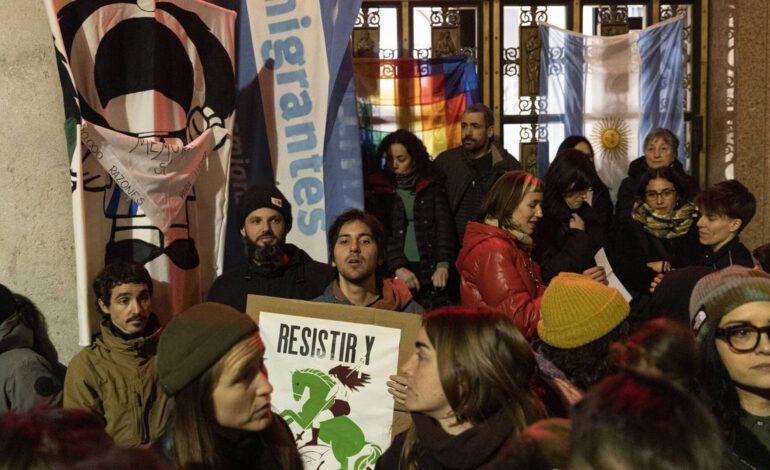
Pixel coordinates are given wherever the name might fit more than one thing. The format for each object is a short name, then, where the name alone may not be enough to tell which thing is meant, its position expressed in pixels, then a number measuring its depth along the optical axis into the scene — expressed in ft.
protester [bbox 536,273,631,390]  10.85
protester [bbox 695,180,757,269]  17.61
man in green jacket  14.67
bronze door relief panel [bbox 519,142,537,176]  28.50
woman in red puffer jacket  15.85
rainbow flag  26.91
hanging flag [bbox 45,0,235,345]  15.46
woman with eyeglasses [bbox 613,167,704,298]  19.26
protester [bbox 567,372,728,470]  4.95
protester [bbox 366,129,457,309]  21.09
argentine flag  27.66
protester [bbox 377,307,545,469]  8.82
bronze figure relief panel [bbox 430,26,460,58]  28.02
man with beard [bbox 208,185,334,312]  16.52
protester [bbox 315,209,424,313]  15.19
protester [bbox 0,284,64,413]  14.79
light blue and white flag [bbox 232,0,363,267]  19.38
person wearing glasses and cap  8.66
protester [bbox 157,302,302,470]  8.58
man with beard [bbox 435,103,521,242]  22.35
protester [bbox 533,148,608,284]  18.47
